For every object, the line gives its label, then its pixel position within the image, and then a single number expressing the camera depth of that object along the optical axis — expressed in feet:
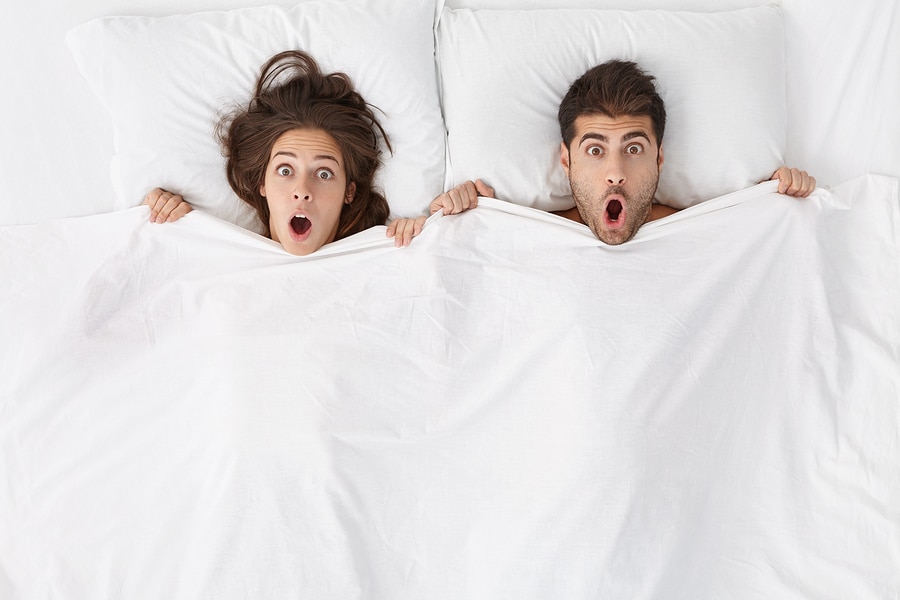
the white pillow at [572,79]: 7.33
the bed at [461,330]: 6.05
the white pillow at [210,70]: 7.15
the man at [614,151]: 6.80
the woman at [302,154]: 6.96
